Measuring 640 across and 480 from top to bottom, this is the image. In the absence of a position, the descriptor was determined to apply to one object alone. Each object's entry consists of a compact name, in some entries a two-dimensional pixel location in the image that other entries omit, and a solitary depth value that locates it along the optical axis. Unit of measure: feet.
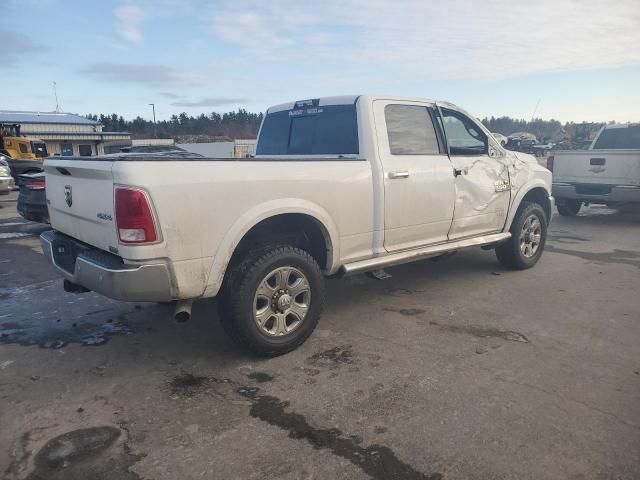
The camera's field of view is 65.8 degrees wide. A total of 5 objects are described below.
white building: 166.61
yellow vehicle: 75.36
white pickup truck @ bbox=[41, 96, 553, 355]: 10.03
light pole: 238.31
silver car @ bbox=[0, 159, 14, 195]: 43.70
